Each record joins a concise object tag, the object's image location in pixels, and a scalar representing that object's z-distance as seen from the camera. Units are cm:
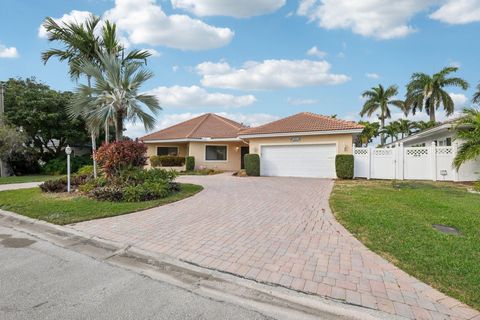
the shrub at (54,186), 1057
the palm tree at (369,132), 3161
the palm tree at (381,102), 3500
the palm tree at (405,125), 3641
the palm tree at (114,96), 997
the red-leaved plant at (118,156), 947
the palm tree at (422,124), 3116
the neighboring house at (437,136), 1387
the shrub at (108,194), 840
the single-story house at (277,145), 1566
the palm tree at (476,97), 2433
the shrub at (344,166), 1445
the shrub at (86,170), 1419
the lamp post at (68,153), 1016
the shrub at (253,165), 1719
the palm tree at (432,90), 2819
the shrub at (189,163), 2084
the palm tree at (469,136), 1062
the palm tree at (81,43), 1111
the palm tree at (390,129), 3650
